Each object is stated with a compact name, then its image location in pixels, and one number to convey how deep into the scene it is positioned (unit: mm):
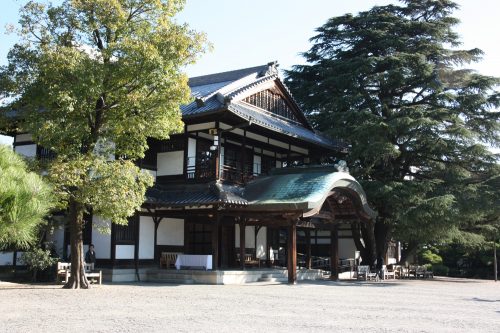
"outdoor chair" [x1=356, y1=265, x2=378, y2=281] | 24531
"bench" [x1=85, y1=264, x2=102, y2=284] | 17391
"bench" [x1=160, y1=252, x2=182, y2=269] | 20594
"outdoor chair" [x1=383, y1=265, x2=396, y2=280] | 25748
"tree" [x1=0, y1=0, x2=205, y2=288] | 14539
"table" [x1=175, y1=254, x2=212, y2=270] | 19562
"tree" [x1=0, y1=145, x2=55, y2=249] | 6832
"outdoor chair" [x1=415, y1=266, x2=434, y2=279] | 29716
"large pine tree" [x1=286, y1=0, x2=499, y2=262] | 23984
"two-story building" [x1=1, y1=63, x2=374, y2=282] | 19406
